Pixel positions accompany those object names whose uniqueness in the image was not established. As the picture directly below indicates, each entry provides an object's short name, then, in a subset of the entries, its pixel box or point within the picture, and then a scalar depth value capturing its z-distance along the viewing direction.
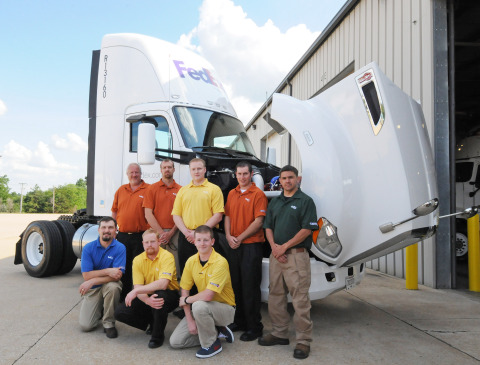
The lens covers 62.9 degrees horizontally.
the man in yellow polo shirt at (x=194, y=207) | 4.12
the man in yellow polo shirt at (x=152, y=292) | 3.72
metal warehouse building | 6.44
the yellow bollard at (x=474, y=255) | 6.32
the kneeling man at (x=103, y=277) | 4.04
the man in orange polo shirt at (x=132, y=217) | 4.91
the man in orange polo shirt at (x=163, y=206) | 4.64
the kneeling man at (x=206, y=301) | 3.51
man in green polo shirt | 3.56
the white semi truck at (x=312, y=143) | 3.56
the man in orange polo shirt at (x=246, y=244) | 3.91
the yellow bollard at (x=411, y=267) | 6.32
